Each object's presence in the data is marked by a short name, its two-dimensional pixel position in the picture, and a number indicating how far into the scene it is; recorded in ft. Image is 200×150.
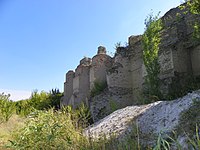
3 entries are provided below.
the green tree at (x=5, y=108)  19.66
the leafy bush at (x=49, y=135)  8.38
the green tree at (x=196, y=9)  14.92
